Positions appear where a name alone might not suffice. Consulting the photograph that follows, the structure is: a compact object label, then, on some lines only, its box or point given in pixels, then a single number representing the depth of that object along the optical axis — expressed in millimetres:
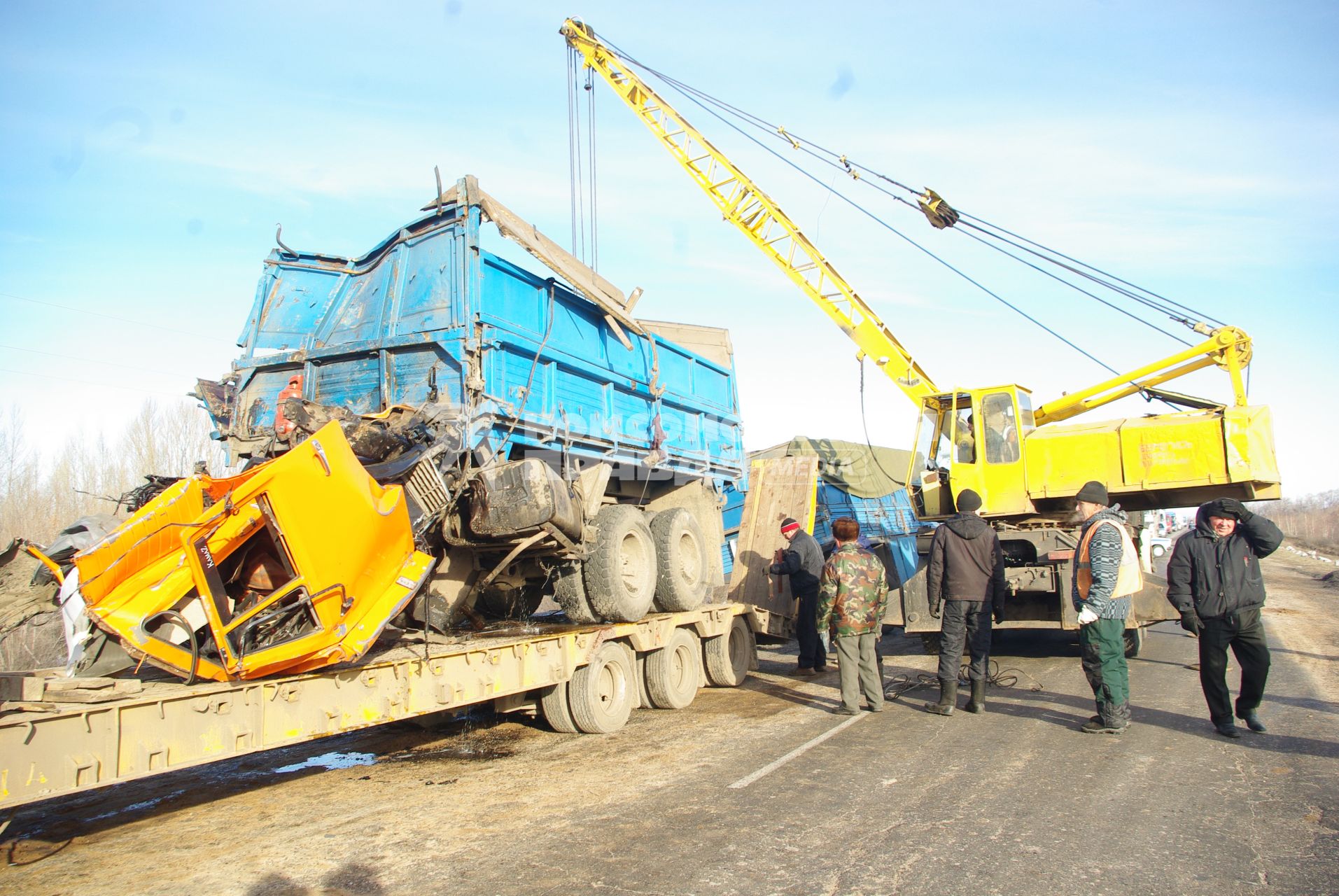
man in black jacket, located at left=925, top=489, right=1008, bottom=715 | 6875
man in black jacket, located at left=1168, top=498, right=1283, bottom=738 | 5992
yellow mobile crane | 9633
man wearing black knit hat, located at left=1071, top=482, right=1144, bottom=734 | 6105
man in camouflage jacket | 7062
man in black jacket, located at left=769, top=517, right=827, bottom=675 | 9703
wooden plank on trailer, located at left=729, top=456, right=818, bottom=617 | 10539
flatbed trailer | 3463
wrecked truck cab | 4047
